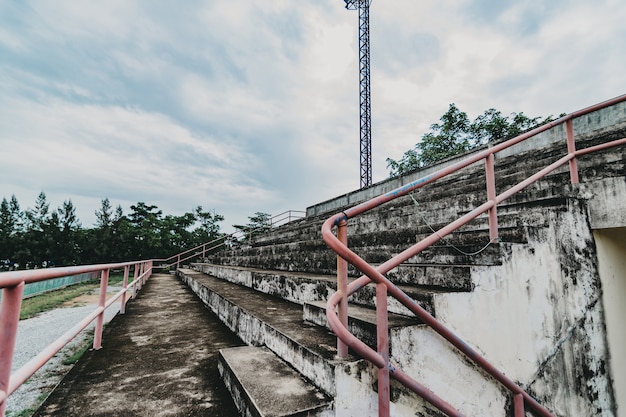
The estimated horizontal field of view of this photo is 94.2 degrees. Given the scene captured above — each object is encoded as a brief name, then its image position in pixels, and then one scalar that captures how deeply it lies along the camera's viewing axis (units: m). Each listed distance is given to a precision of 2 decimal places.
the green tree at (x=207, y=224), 37.31
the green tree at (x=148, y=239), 29.34
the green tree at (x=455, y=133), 17.58
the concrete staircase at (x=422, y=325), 1.50
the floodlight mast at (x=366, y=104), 19.50
